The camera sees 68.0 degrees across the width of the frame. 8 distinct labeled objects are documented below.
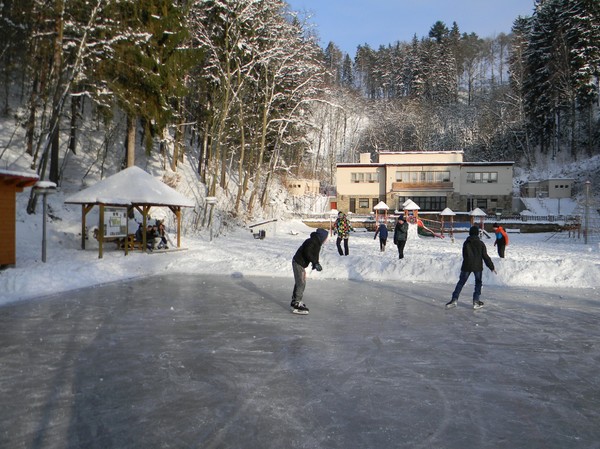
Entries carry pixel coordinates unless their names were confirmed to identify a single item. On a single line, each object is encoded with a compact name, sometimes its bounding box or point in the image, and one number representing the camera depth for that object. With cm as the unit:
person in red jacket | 1620
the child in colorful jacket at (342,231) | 1656
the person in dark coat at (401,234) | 1603
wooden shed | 1195
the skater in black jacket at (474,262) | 877
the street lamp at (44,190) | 1270
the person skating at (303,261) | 819
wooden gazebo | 1603
